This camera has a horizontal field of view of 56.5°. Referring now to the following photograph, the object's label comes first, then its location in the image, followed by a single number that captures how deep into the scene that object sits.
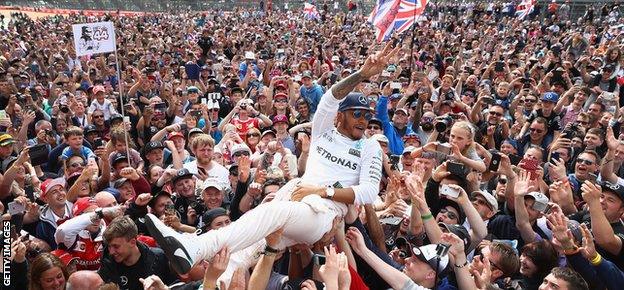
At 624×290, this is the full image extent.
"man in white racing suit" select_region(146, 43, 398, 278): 3.38
